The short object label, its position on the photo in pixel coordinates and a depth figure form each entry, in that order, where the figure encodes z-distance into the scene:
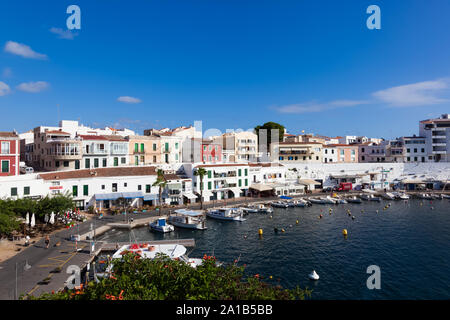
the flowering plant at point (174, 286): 12.07
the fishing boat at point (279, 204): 63.22
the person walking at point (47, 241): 32.78
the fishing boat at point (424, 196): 71.57
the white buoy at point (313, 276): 27.22
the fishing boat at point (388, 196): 72.23
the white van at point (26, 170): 54.38
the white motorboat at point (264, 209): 57.65
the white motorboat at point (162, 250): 28.31
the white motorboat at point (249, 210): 57.33
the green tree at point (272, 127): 109.51
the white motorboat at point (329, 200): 67.12
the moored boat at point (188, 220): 45.62
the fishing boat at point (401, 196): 71.09
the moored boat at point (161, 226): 43.75
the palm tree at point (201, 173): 57.44
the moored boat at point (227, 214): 51.03
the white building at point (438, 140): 92.38
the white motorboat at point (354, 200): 68.80
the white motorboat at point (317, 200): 67.44
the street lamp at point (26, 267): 25.58
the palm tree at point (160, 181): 52.75
